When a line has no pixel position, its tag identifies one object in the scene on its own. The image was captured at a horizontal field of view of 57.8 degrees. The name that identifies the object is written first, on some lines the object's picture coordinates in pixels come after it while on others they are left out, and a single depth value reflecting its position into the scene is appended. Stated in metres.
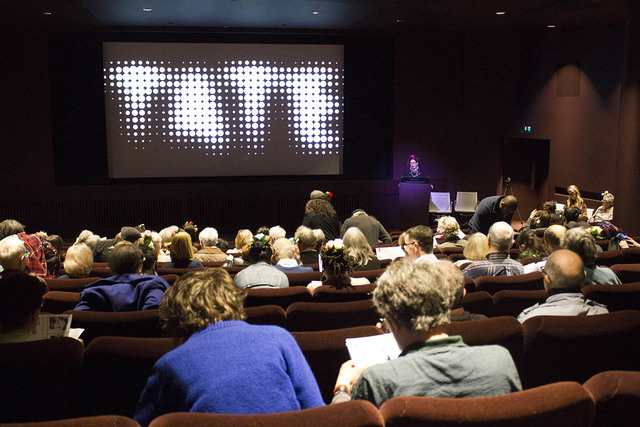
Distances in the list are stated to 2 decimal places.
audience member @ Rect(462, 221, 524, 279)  4.05
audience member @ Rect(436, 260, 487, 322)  2.56
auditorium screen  10.55
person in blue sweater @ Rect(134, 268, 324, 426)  1.57
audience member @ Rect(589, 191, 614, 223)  8.41
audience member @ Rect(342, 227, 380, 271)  4.83
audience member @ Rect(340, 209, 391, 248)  6.73
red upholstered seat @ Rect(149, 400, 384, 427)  1.35
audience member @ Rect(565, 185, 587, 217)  8.27
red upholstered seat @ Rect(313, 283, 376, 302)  3.55
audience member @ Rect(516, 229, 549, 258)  5.03
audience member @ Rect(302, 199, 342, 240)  7.33
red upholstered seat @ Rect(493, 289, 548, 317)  3.23
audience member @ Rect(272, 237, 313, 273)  4.56
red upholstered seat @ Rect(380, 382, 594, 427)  1.41
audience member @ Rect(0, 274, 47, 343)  2.38
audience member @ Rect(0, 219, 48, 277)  4.62
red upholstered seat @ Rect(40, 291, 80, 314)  3.40
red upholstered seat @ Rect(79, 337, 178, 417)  2.18
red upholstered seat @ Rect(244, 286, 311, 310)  3.46
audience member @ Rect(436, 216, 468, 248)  6.13
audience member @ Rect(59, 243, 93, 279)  4.41
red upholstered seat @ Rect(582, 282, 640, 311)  3.23
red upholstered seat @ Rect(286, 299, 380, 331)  2.93
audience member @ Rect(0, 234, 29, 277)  4.19
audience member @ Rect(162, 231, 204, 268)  4.95
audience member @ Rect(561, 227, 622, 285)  3.75
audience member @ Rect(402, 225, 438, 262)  4.52
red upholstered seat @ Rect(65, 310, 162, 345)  2.82
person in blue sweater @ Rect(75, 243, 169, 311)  3.26
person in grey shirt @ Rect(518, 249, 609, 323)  2.82
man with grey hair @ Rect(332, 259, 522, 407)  1.60
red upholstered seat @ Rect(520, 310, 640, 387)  2.28
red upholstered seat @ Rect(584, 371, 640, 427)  1.56
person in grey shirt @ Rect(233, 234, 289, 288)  3.93
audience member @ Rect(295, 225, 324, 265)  5.43
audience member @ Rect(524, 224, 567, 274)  4.50
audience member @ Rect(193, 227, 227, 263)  5.69
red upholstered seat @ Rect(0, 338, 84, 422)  2.02
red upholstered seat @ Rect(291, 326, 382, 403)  2.26
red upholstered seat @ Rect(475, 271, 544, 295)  3.66
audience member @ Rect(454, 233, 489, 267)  4.71
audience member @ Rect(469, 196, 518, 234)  7.00
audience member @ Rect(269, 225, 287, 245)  5.95
